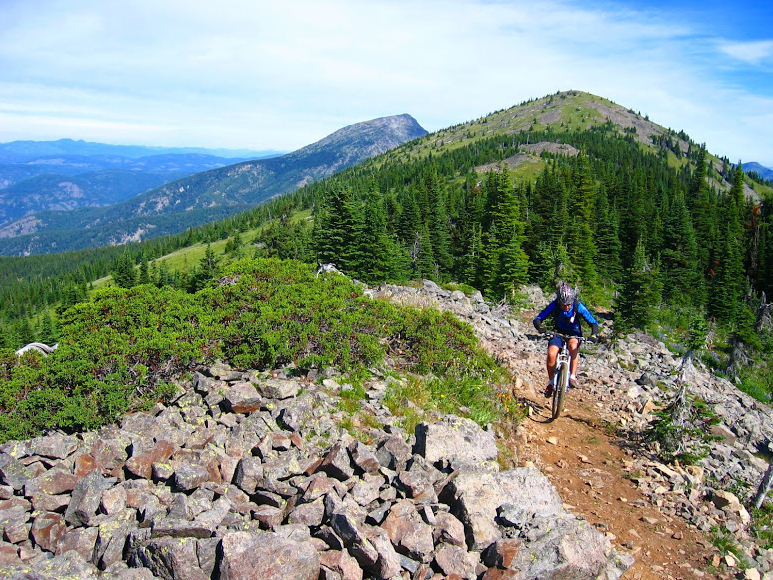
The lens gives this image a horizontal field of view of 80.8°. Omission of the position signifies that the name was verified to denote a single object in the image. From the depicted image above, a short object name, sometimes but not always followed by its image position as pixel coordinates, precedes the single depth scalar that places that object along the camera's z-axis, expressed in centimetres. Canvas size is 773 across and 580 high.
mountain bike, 1073
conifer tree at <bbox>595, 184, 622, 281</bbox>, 6438
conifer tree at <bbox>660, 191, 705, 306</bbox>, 6027
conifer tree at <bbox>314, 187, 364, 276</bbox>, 4228
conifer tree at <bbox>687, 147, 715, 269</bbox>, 7657
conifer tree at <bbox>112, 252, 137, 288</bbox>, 9938
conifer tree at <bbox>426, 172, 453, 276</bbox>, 6662
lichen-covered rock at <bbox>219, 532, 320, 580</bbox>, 477
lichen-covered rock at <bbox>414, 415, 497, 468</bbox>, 754
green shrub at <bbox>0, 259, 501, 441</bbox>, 817
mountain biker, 1062
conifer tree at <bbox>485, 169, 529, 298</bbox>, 4291
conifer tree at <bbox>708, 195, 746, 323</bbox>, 5462
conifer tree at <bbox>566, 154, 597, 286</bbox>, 5519
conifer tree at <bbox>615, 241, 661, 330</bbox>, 3288
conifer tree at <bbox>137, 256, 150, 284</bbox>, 10090
